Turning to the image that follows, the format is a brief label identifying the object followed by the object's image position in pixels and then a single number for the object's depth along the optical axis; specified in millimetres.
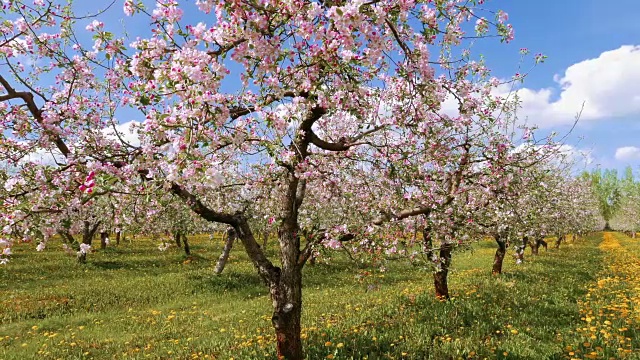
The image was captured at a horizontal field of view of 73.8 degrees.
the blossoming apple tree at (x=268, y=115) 4375
